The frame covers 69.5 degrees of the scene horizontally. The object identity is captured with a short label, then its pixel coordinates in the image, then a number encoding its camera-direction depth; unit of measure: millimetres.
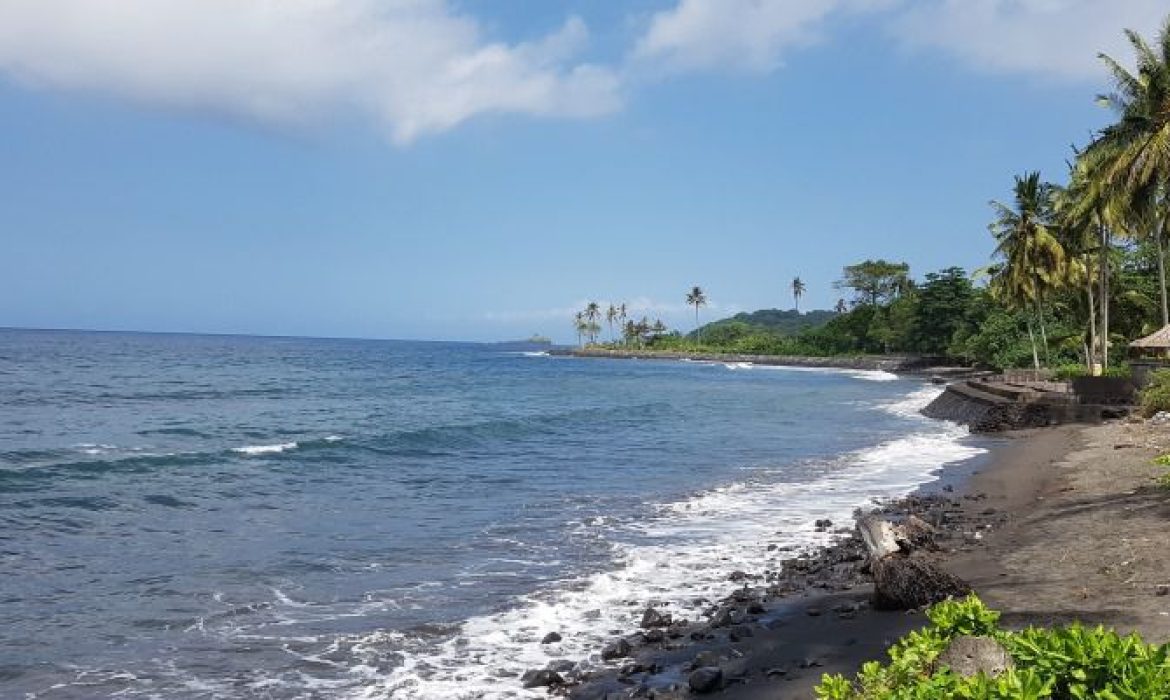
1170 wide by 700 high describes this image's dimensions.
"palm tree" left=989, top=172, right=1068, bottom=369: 45625
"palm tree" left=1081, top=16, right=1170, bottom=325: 24609
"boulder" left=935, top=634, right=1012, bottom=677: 4828
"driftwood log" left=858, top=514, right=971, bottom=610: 9781
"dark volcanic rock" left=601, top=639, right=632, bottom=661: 9586
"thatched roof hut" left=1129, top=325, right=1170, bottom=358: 29852
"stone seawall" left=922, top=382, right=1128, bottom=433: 33094
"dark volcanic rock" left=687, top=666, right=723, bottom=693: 8227
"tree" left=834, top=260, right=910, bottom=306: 127625
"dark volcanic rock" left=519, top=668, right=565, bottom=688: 8797
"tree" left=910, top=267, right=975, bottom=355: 94312
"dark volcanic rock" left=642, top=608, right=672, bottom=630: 10617
